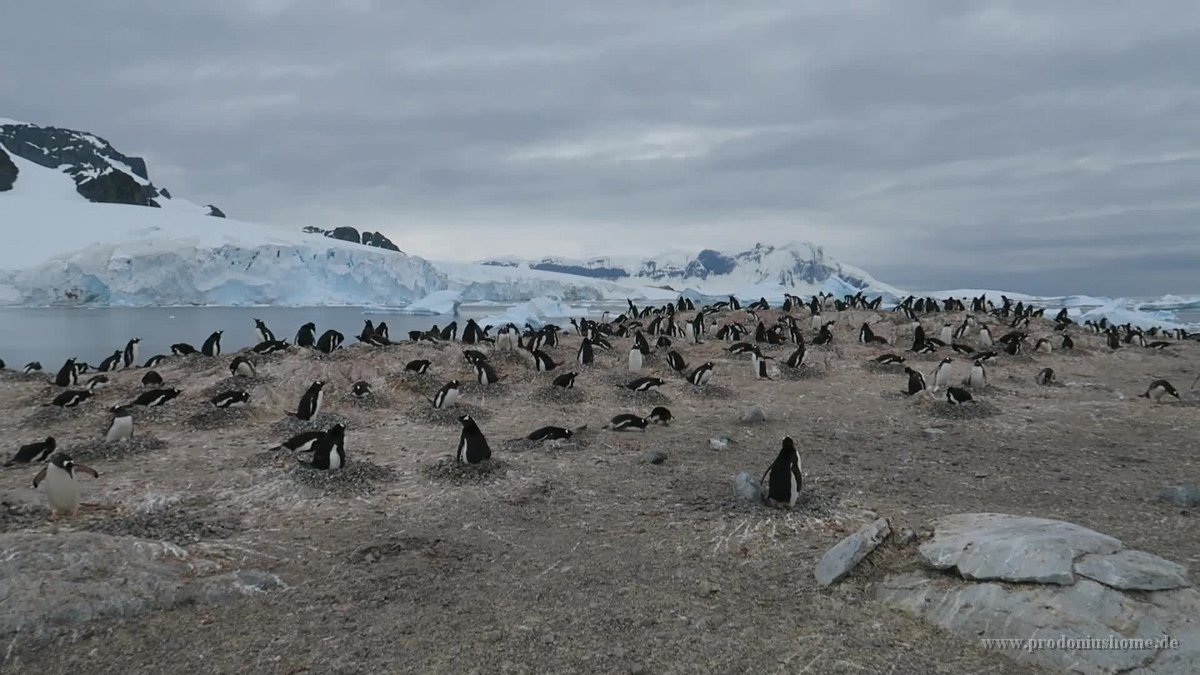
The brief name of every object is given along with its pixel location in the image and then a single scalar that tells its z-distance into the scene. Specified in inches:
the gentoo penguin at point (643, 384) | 508.7
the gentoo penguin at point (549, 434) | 378.3
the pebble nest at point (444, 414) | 437.1
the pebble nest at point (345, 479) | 291.3
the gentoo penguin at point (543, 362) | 570.6
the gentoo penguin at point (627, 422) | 409.7
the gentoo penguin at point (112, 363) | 655.1
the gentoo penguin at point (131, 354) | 688.4
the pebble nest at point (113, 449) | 336.2
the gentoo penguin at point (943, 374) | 529.0
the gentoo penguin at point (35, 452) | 331.6
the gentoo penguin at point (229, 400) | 422.3
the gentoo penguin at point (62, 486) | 235.9
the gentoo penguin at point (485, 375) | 518.6
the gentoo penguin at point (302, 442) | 336.8
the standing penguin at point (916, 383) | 500.7
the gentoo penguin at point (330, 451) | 305.9
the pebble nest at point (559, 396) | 494.0
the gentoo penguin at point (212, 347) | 603.2
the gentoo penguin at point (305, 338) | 675.4
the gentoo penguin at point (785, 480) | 252.8
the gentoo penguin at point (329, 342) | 589.9
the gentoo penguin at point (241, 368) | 473.7
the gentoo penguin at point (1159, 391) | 469.1
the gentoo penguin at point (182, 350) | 651.1
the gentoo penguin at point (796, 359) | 608.1
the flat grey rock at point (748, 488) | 262.2
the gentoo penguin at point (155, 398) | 418.0
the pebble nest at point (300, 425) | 402.4
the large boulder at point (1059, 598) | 141.5
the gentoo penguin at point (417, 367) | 524.7
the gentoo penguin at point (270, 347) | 553.8
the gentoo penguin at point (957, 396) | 445.4
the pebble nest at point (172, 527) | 223.0
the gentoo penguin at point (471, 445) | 319.0
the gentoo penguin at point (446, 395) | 453.4
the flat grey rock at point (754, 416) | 444.5
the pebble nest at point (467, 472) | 307.8
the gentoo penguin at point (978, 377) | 519.8
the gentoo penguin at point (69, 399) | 432.5
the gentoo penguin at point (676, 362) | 593.3
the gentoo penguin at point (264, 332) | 682.6
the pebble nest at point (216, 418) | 404.8
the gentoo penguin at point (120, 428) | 352.5
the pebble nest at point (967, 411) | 434.0
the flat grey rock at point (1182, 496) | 250.5
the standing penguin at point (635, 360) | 592.7
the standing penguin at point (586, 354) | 591.5
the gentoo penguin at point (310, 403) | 420.5
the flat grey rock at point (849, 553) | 191.8
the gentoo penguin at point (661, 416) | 434.0
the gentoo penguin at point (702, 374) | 535.8
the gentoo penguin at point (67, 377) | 503.0
